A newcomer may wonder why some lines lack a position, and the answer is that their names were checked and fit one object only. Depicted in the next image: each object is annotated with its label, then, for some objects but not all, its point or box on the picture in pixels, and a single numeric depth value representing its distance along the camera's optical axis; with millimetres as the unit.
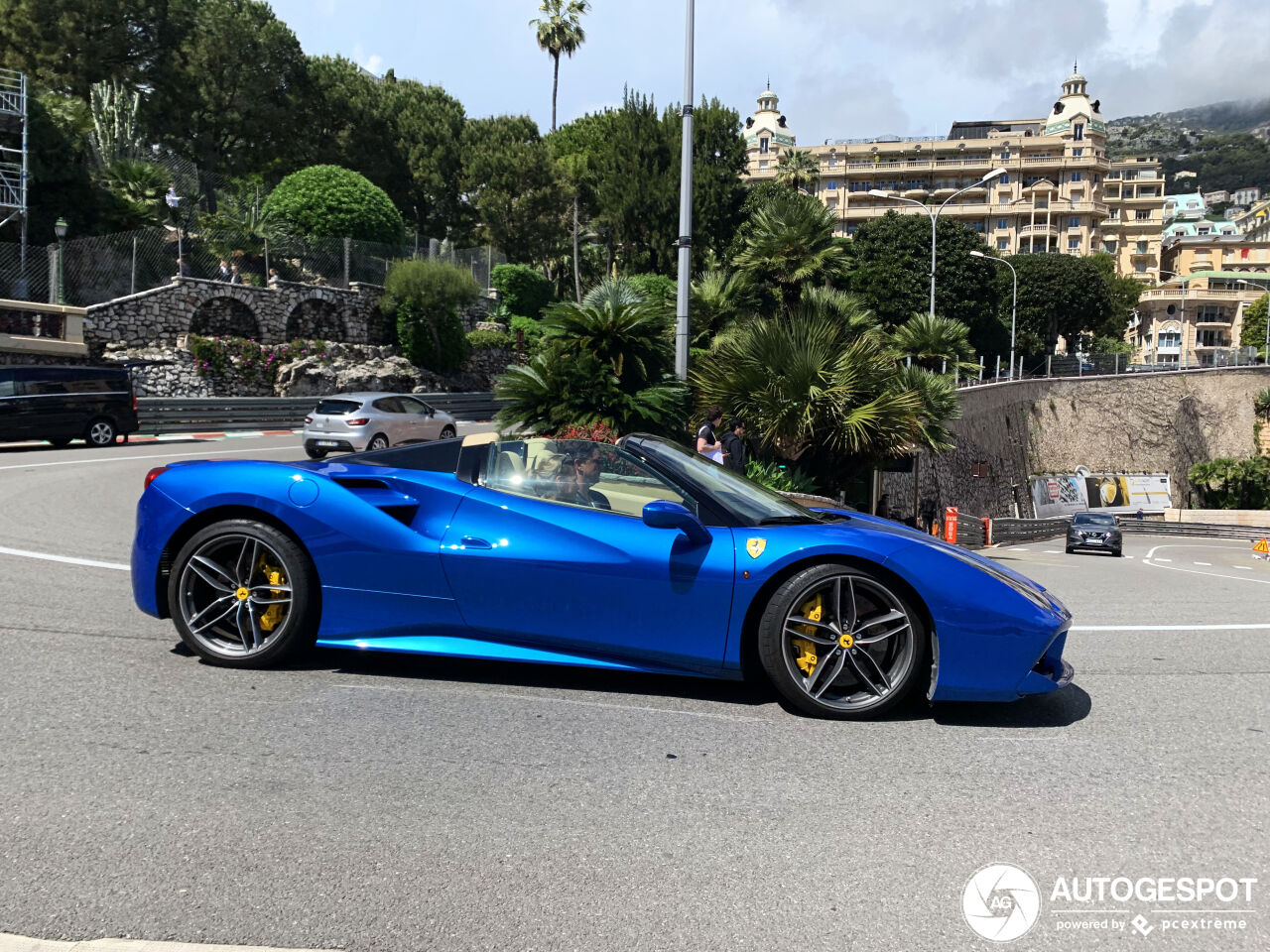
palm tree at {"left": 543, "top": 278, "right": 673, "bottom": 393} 12258
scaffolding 29370
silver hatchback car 21594
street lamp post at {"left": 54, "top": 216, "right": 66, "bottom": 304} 28080
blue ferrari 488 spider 4457
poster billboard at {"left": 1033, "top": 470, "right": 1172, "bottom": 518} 57325
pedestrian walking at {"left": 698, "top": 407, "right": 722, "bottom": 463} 12062
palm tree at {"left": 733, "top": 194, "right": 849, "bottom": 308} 19438
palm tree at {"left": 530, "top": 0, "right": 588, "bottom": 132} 66875
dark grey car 33031
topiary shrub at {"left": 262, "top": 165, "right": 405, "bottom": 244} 38031
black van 20406
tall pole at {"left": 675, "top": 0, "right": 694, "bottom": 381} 14125
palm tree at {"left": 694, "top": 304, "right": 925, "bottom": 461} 12977
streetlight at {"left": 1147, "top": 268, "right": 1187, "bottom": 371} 67688
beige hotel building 123500
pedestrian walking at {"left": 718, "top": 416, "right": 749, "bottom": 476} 11820
